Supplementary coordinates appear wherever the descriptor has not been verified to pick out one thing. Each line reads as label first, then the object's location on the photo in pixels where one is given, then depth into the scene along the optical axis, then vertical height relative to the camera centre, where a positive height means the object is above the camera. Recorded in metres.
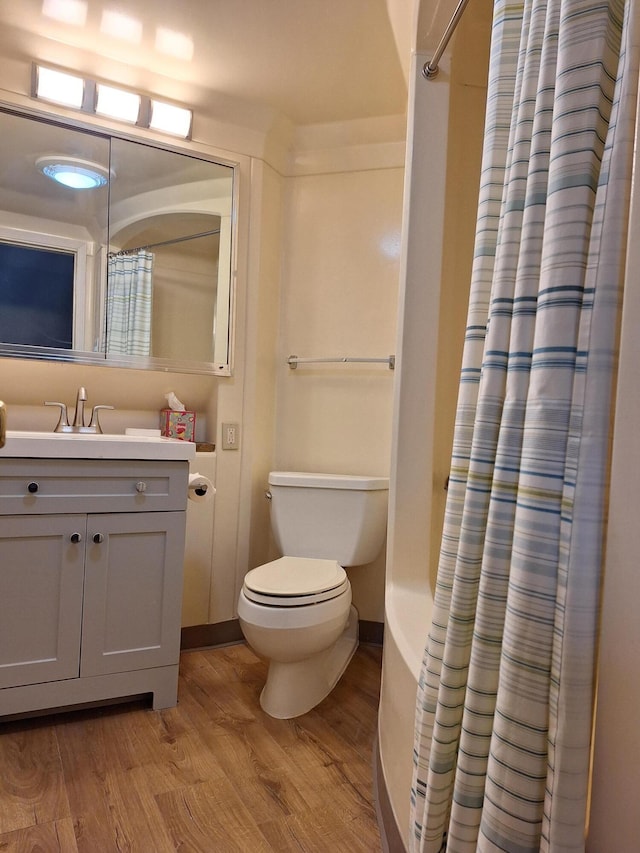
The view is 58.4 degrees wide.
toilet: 1.77 -0.63
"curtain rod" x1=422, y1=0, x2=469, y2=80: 1.35 +0.93
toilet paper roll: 2.04 -0.36
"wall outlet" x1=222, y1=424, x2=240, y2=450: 2.43 -0.20
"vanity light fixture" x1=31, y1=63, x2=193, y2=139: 2.10 +1.08
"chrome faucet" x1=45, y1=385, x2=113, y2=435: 2.17 -0.15
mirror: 2.11 +0.52
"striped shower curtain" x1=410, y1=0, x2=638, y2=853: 0.62 -0.06
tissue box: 2.39 -0.16
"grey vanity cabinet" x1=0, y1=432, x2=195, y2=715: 1.71 -0.58
